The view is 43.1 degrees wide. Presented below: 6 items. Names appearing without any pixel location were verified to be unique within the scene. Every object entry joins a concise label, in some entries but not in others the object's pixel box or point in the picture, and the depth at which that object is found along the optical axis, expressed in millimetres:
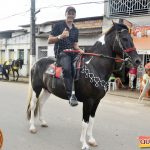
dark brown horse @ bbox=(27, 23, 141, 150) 3385
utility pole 11360
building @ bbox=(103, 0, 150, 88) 9511
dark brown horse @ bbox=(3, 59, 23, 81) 13785
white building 11931
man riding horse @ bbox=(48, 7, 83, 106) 3611
